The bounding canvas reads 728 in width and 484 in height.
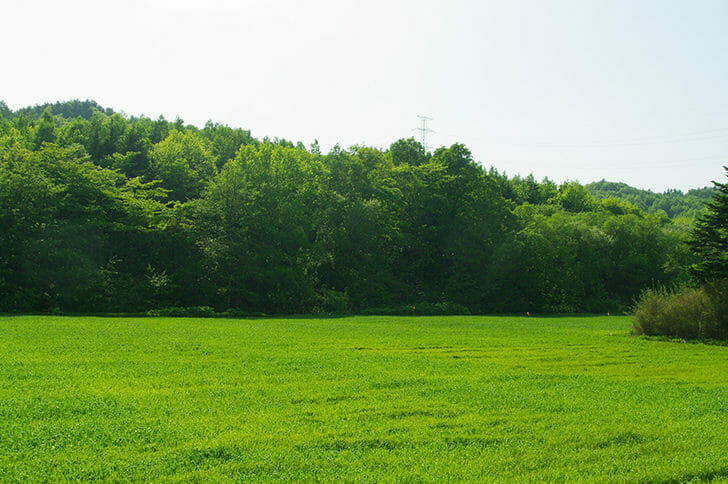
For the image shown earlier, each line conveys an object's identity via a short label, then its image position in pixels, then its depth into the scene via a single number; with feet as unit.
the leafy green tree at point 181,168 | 207.31
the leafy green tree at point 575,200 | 329.52
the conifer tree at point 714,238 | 101.40
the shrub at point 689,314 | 98.43
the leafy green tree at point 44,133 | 221.25
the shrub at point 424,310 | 183.93
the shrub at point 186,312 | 145.69
